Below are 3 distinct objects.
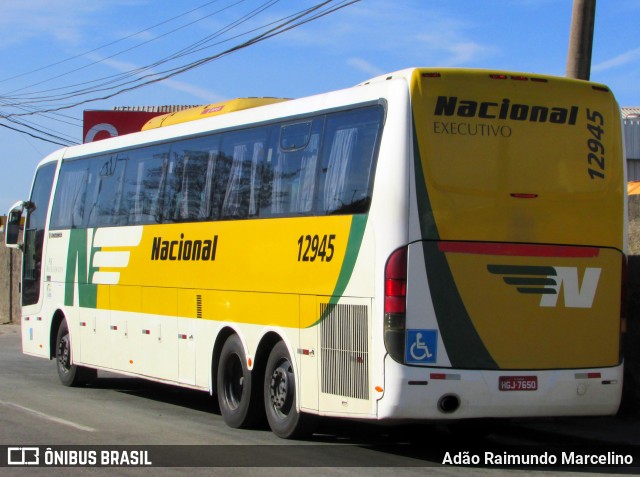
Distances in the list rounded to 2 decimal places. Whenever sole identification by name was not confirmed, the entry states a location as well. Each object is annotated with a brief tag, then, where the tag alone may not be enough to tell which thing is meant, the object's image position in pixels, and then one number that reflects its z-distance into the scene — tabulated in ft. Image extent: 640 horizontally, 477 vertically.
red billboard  127.44
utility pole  42.60
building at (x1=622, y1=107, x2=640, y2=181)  120.47
